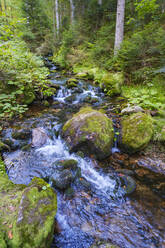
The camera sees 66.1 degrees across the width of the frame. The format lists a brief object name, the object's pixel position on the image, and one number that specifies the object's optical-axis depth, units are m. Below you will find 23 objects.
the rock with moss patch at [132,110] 4.62
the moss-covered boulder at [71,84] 8.12
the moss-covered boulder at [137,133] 3.64
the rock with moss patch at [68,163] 3.36
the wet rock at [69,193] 2.81
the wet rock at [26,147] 3.97
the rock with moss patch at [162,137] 3.72
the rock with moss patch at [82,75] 9.98
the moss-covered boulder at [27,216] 1.54
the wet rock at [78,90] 7.78
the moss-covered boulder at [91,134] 3.68
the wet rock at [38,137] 4.19
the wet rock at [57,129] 4.62
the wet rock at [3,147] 3.79
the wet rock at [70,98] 7.11
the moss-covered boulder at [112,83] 7.01
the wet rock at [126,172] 3.27
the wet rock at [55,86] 7.76
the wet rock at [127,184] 2.92
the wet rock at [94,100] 6.77
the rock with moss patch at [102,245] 2.00
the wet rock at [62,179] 2.92
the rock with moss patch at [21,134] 4.22
